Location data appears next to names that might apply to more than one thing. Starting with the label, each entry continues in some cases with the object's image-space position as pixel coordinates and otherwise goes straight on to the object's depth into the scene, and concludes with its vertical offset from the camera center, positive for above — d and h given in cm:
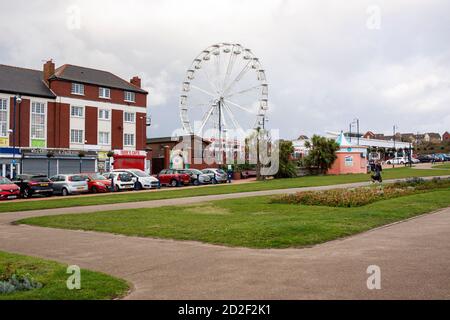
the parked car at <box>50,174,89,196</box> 3381 -119
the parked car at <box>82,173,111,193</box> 3541 -115
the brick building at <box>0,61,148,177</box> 4756 +523
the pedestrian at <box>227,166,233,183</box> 4750 -62
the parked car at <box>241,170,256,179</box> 5392 -70
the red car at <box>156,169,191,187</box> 4281 -94
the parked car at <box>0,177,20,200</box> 3062 -140
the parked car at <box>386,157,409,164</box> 8388 +125
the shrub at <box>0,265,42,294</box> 675 -168
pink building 5828 +96
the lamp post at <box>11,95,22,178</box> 4549 +321
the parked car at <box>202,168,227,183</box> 4566 -70
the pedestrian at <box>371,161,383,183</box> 2762 -29
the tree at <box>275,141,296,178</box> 5091 +72
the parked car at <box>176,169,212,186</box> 4378 -77
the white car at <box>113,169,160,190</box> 3809 -101
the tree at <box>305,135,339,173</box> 5631 +175
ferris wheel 4538 +688
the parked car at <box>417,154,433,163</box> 9362 +178
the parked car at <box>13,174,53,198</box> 3284 -121
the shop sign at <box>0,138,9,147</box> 4612 +245
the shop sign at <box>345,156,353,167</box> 5828 +84
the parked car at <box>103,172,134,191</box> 3694 -97
